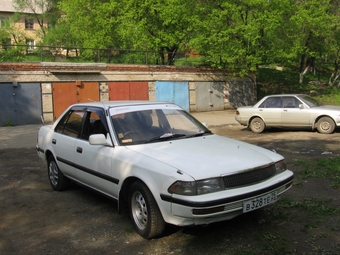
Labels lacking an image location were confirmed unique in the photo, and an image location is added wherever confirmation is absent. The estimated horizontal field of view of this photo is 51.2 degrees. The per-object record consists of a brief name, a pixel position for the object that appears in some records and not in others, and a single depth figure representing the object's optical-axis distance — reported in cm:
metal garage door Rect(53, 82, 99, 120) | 1972
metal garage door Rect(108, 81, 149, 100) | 2133
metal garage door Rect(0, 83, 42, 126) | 1839
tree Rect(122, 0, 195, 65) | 2312
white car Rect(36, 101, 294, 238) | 368
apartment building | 4253
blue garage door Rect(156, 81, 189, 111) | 2291
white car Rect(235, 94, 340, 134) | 1209
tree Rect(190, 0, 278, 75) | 2147
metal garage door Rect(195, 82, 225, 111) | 2422
